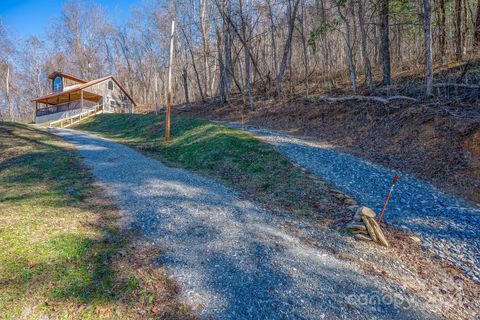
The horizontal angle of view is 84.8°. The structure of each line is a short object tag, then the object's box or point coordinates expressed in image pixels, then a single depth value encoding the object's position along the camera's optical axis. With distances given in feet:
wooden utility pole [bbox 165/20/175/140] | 46.39
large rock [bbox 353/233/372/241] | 15.62
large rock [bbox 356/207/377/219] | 16.44
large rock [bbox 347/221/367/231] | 16.16
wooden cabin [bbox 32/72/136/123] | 98.27
